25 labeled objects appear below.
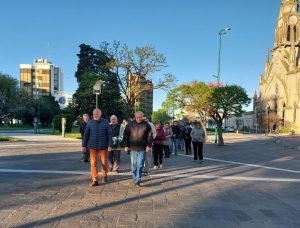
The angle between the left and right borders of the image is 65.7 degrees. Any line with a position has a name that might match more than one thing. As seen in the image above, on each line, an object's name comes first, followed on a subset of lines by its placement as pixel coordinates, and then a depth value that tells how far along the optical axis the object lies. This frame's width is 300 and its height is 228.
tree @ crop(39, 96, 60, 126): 54.45
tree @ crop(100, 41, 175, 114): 23.54
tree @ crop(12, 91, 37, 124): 32.60
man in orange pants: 5.43
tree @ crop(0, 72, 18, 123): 35.19
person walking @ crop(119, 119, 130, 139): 7.58
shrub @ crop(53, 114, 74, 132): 27.78
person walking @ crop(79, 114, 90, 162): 8.02
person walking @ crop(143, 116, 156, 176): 6.57
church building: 51.80
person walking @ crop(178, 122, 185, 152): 12.86
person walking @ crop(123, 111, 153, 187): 5.51
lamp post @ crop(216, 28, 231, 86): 21.40
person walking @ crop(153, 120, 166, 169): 7.90
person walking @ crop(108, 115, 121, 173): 7.15
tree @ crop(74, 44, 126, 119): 27.32
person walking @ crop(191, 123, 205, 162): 9.32
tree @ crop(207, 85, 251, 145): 16.72
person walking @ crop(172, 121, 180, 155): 11.61
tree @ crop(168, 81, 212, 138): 17.57
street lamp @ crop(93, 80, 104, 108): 15.40
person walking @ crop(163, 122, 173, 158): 10.33
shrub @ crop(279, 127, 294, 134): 45.58
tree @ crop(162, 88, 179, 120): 19.36
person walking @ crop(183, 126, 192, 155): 12.30
